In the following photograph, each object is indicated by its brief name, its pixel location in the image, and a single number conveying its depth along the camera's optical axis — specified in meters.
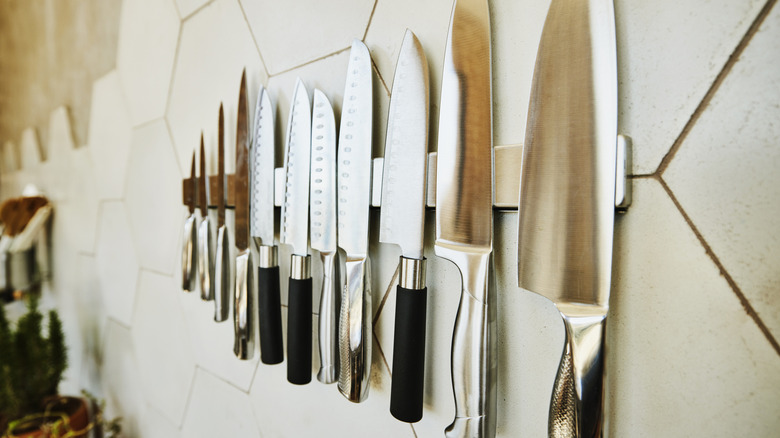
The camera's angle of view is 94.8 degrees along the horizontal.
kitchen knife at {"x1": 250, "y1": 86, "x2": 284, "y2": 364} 0.49
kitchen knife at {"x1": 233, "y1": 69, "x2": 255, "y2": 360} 0.54
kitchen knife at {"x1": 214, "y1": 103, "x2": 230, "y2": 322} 0.60
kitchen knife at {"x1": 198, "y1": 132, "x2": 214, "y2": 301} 0.65
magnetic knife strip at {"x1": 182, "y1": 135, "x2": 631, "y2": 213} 0.27
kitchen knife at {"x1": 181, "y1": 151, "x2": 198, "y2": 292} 0.69
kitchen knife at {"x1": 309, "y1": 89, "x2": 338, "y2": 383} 0.43
